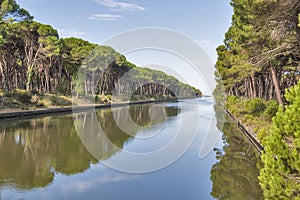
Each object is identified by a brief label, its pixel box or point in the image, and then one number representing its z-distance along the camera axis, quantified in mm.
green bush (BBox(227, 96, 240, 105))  39722
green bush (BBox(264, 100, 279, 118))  19359
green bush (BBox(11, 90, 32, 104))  35406
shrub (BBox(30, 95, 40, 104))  37325
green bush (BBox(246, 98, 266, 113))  24244
